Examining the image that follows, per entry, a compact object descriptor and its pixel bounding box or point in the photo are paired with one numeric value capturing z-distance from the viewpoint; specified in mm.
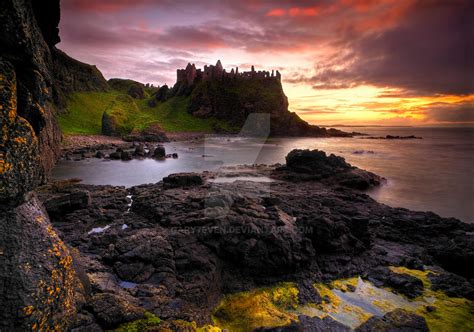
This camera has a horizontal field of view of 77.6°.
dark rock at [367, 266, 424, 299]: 12922
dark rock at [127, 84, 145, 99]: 181250
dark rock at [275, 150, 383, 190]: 35375
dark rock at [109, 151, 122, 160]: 57281
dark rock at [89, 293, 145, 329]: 7403
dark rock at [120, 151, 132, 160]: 56656
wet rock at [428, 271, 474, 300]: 13008
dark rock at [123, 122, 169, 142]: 94112
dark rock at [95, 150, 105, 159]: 57434
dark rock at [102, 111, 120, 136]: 99688
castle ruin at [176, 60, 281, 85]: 176625
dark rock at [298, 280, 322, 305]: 11727
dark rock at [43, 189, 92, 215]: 18359
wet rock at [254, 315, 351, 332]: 9378
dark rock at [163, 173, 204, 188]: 28405
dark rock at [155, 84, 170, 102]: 170750
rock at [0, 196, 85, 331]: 5562
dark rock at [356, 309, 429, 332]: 10217
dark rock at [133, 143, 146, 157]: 62481
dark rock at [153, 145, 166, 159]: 62728
